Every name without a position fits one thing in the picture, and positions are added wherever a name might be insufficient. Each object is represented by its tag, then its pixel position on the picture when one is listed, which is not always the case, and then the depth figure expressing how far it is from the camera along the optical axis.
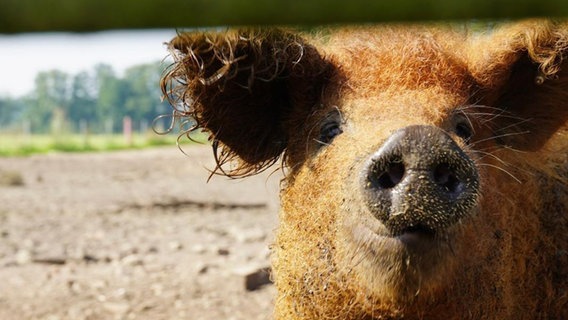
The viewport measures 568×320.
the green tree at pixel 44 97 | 79.04
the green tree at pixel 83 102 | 65.14
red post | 42.12
